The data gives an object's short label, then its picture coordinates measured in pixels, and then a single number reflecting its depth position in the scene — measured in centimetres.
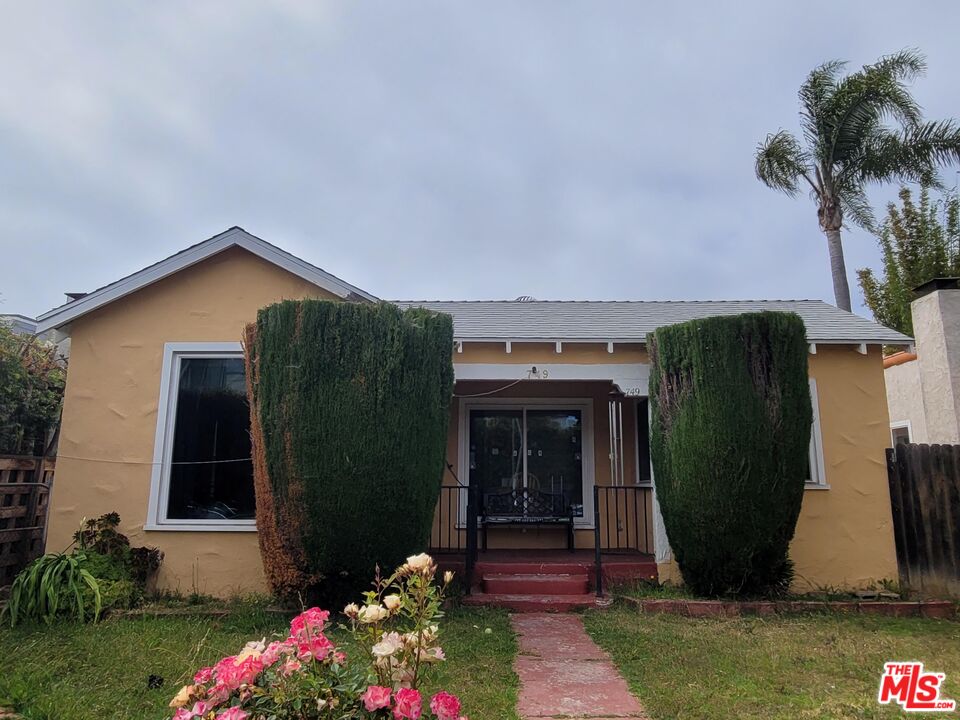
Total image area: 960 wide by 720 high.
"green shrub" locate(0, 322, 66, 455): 828
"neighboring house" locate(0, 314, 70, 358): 821
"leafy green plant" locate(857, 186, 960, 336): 1786
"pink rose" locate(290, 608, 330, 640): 217
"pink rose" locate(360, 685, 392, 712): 187
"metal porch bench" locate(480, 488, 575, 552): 888
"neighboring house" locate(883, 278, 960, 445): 936
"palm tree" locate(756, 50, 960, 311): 1484
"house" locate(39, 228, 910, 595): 698
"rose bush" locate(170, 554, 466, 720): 192
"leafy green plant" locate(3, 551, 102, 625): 571
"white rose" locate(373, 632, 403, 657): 197
